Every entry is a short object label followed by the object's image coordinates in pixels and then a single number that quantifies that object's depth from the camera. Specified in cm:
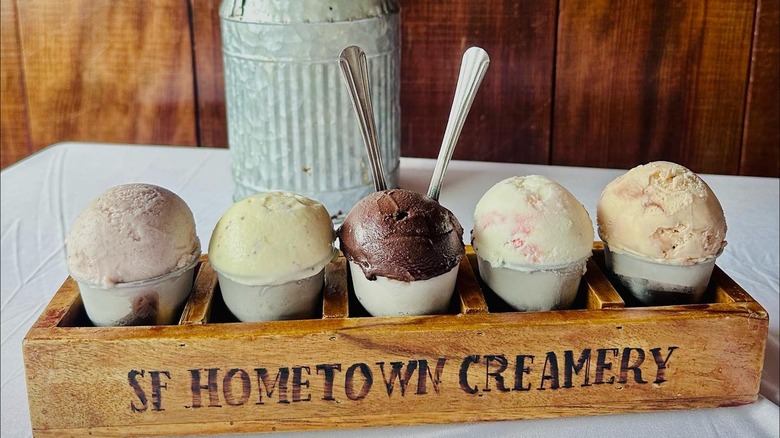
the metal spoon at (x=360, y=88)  62
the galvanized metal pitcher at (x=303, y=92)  87
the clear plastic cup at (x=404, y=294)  57
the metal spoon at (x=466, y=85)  62
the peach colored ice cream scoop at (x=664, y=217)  58
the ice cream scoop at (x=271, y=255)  56
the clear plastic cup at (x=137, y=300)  56
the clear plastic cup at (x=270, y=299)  57
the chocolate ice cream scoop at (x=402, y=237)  56
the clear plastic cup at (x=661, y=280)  60
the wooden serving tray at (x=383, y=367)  55
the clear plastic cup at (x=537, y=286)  58
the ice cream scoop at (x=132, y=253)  55
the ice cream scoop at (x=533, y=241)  57
